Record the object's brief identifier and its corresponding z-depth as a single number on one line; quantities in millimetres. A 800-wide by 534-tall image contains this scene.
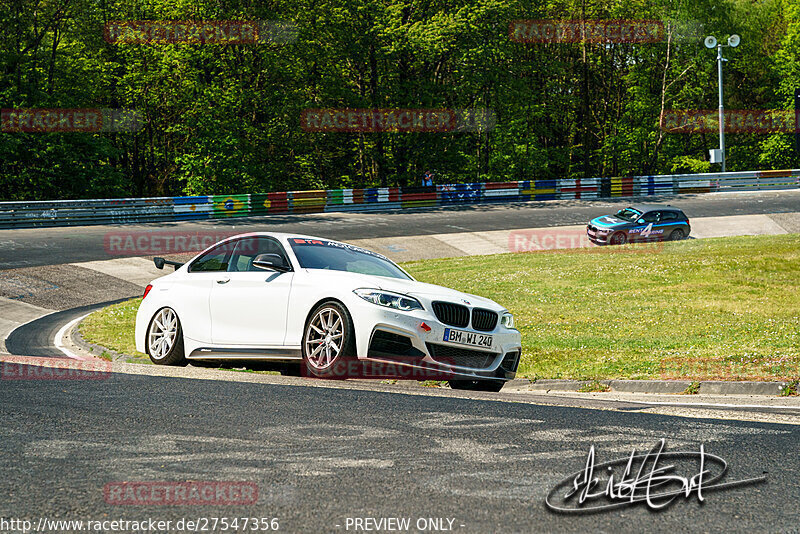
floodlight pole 49581
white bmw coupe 7840
